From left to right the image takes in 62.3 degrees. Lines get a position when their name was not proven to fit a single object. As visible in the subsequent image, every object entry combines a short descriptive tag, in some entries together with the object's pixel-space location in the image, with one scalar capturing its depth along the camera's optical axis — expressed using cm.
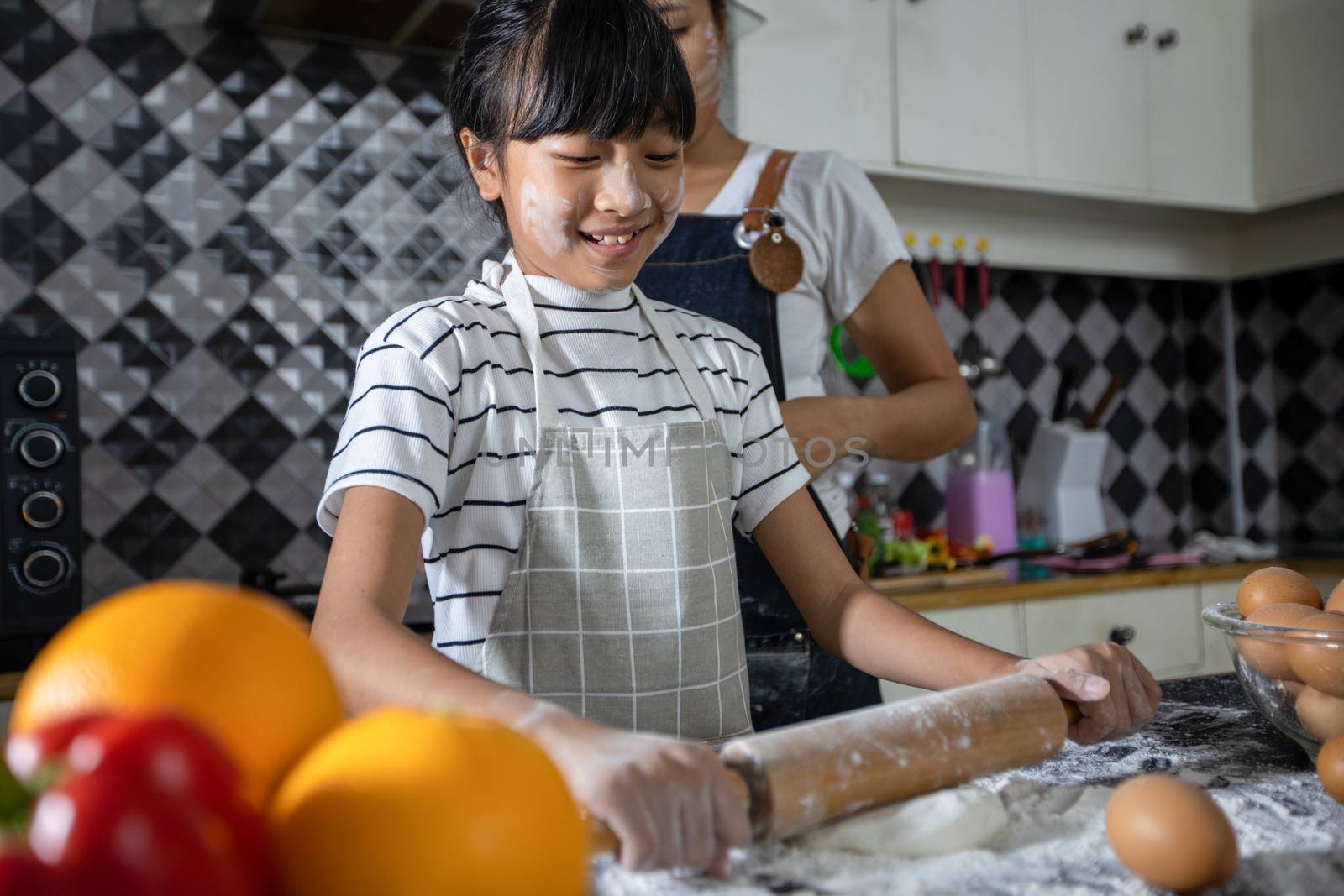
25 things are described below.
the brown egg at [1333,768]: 60
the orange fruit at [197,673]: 37
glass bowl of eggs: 66
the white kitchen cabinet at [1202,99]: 259
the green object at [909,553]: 223
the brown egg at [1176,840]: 47
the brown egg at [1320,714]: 66
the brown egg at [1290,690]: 68
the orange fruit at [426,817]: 34
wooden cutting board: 201
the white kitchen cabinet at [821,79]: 209
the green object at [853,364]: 240
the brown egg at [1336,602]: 73
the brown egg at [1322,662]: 66
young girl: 77
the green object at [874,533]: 220
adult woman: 125
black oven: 145
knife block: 262
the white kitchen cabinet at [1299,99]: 255
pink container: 248
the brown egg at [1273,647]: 69
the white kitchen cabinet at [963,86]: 224
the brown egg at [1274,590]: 77
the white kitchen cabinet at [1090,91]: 242
